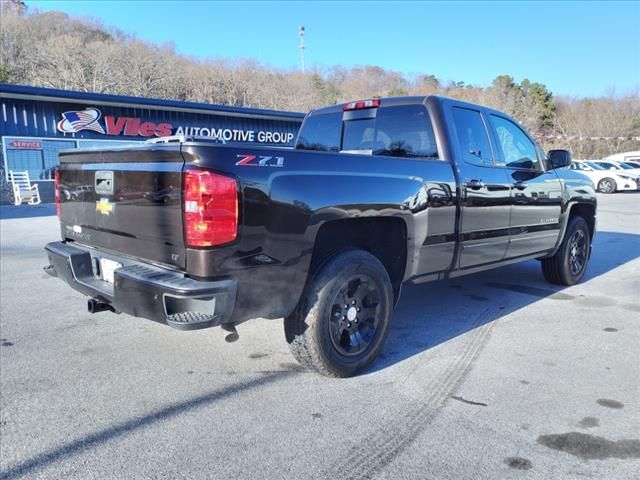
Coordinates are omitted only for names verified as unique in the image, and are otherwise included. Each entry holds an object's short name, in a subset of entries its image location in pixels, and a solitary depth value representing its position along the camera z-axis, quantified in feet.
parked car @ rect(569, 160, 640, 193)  75.87
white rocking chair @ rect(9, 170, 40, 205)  62.95
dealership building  63.46
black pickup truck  8.75
